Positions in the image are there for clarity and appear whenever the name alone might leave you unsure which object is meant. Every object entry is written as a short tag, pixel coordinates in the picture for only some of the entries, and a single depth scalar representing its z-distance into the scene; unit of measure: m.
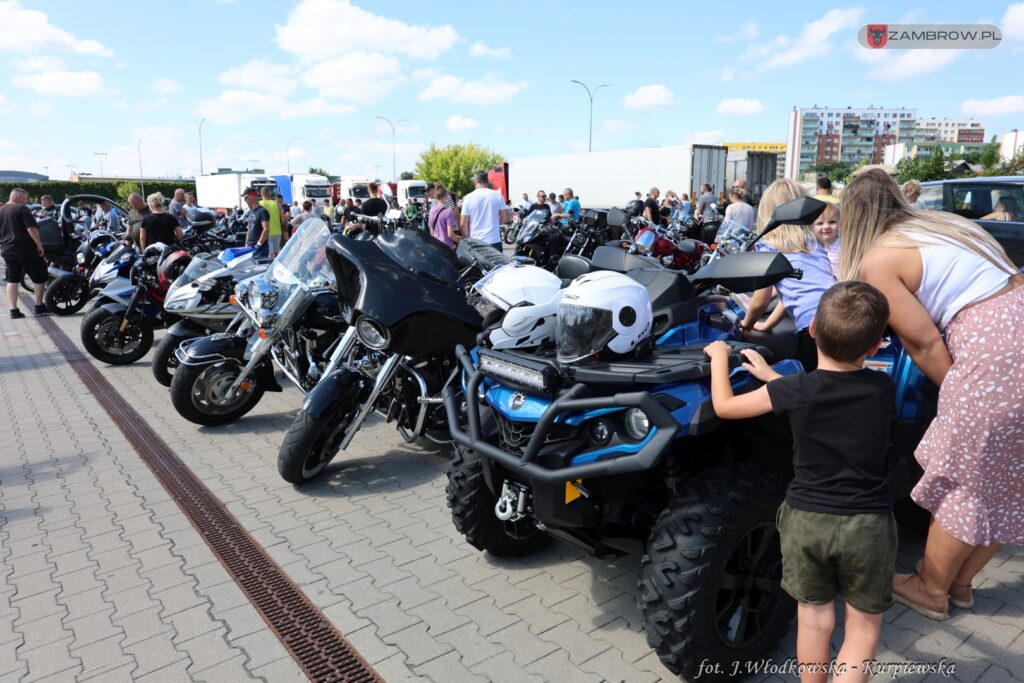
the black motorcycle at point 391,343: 3.88
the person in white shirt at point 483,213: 9.16
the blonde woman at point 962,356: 2.44
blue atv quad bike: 2.31
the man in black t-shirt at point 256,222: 10.78
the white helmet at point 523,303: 2.87
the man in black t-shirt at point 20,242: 10.68
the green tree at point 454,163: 67.69
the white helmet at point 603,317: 2.49
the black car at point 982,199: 9.38
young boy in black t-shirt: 1.97
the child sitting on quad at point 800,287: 2.99
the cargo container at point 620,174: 25.06
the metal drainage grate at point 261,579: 2.77
